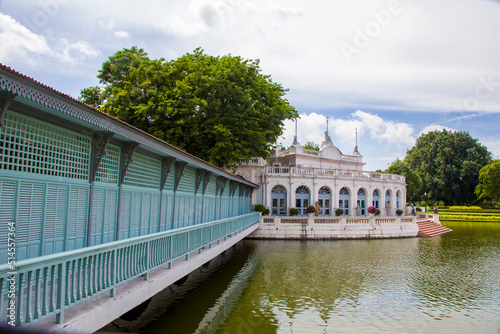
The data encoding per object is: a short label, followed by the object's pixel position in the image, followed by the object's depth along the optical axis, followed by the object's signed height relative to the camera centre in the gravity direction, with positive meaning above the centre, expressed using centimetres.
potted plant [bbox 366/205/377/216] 3516 -57
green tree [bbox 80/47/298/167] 2497 +695
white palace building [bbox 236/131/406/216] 3522 +147
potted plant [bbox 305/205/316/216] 3272 -78
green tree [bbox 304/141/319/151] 8107 +1301
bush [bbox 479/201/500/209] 6947 +37
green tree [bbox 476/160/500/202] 6249 +473
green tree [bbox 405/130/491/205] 7125 +839
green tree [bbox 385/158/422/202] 6638 +552
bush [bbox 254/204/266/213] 3141 -71
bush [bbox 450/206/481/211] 6586 -35
